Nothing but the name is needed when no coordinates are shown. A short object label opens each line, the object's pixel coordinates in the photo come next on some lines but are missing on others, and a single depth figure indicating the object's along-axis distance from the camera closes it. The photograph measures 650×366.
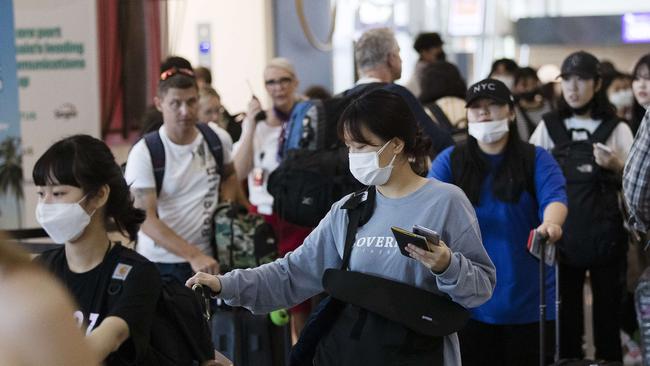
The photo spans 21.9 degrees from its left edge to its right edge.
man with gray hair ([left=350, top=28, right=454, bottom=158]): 8.61
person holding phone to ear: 10.18
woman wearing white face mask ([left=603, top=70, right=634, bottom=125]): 16.63
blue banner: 8.89
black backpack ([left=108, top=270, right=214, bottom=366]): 5.69
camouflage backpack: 8.24
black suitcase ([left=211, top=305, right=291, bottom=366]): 7.64
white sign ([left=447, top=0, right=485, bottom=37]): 32.83
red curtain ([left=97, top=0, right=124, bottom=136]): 11.13
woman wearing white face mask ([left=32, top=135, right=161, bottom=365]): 5.54
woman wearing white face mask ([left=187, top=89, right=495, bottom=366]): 5.13
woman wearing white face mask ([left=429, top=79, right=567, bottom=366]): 7.50
